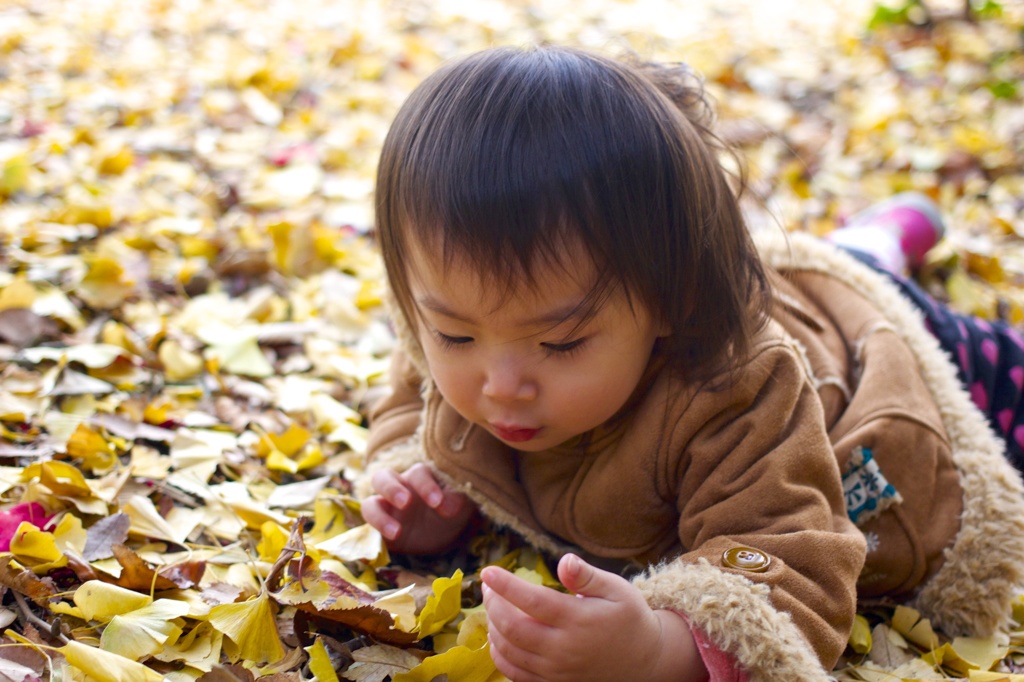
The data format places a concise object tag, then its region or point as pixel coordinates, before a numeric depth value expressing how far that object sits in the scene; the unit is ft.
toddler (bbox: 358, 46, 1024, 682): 3.37
